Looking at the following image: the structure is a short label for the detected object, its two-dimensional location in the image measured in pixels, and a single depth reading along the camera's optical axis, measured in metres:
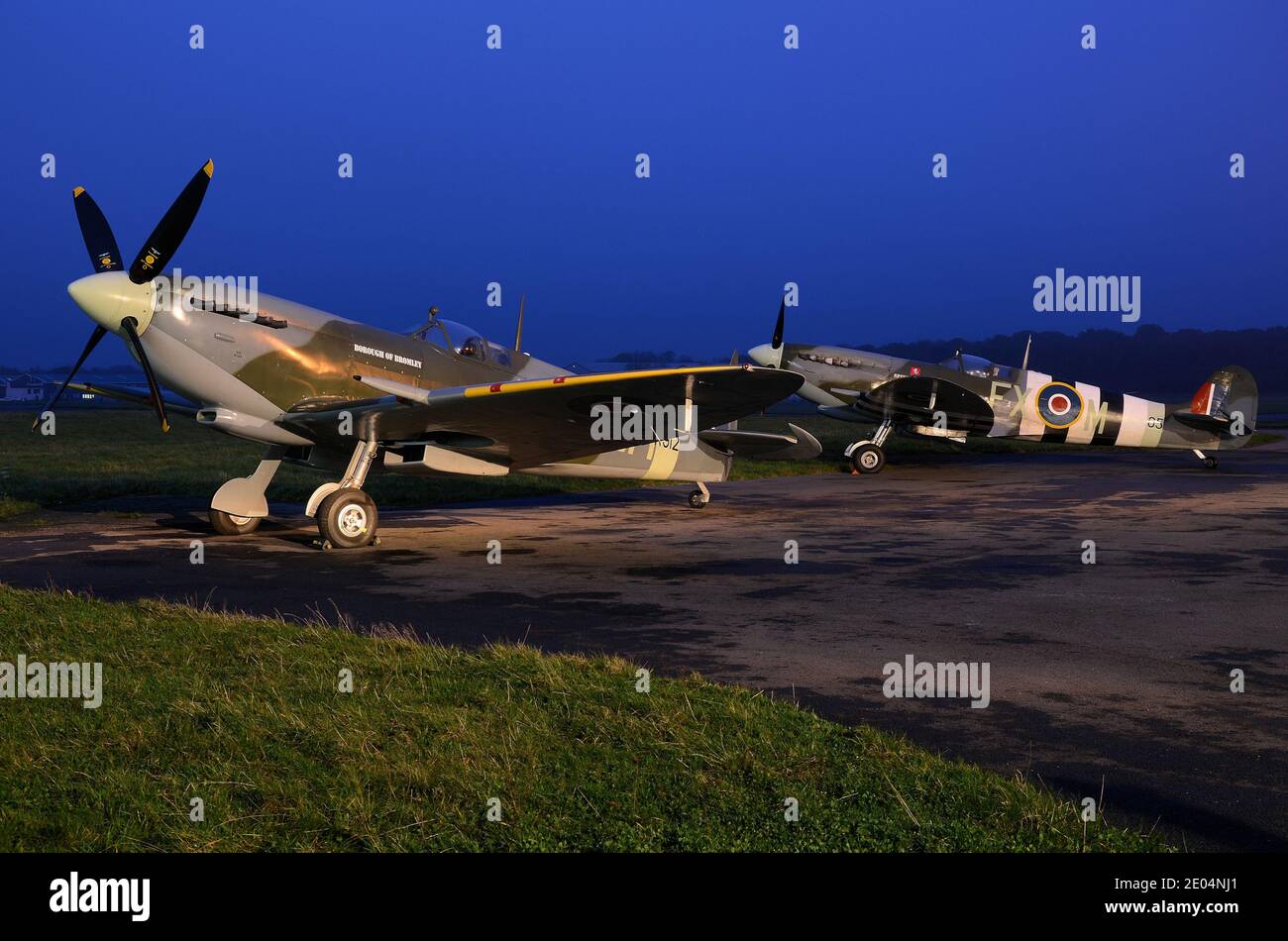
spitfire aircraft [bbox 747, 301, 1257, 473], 24.89
